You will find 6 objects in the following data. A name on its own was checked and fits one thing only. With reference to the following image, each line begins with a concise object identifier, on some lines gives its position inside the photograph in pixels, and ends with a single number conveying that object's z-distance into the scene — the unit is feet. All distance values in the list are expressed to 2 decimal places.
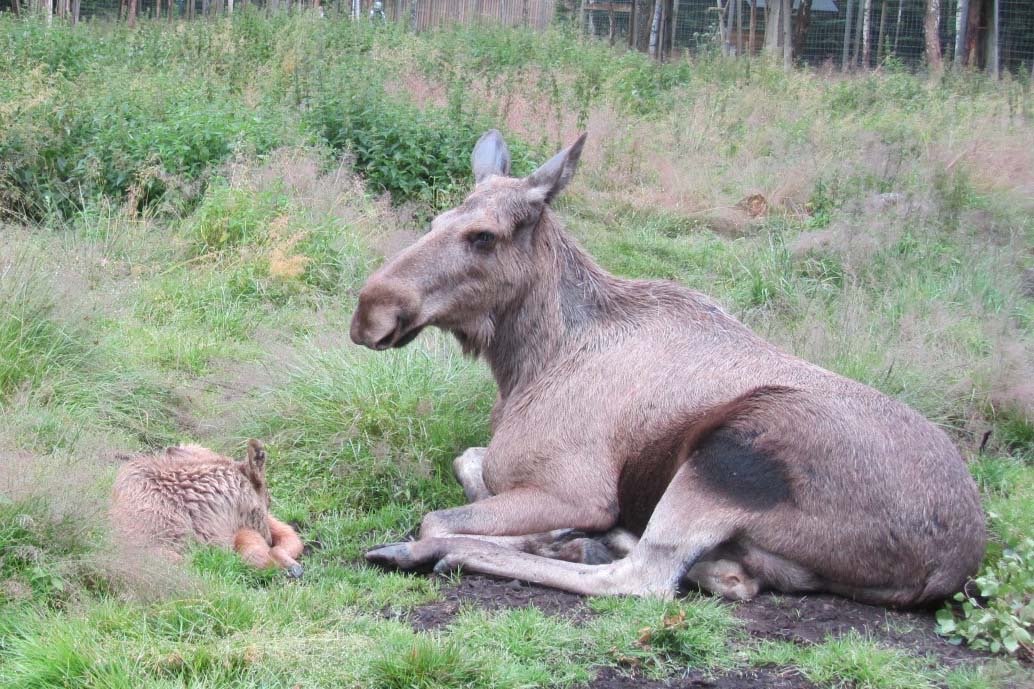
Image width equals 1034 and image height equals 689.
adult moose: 18.37
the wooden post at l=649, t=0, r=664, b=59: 97.14
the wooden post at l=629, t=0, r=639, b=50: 96.26
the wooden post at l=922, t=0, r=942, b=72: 83.84
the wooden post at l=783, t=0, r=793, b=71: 85.19
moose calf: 18.60
